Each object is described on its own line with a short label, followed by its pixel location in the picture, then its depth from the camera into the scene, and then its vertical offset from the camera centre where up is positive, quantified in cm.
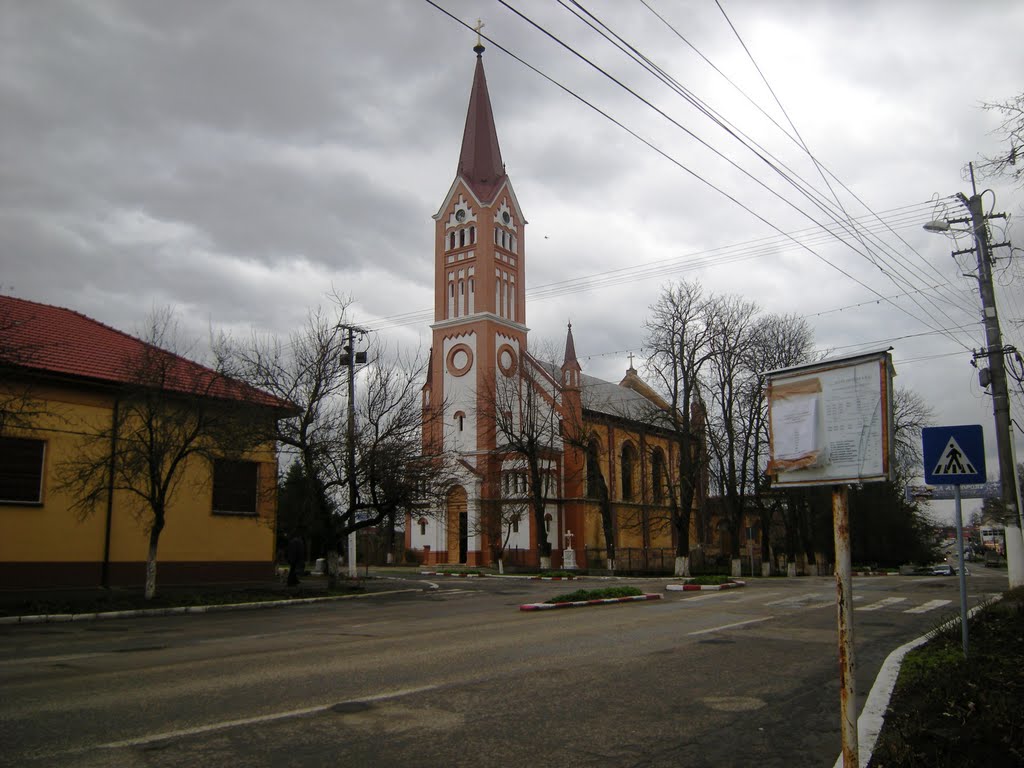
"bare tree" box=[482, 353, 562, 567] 4078 +416
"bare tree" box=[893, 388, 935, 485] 4031 +274
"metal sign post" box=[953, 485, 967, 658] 864 -62
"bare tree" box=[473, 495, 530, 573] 4272 -65
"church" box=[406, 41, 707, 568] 4338 +490
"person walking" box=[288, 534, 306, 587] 2484 -169
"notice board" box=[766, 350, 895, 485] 412 +44
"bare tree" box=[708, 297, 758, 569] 3659 +425
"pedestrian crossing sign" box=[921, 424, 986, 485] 909 +54
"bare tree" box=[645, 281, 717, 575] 3691 +580
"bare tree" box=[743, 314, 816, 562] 3647 +657
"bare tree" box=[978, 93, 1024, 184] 945 +417
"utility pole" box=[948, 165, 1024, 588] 1848 +370
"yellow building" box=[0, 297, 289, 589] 2056 +118
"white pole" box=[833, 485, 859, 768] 411 -60
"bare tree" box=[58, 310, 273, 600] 1981 +196
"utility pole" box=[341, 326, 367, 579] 2467 +233
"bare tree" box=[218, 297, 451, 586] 2427 +170
